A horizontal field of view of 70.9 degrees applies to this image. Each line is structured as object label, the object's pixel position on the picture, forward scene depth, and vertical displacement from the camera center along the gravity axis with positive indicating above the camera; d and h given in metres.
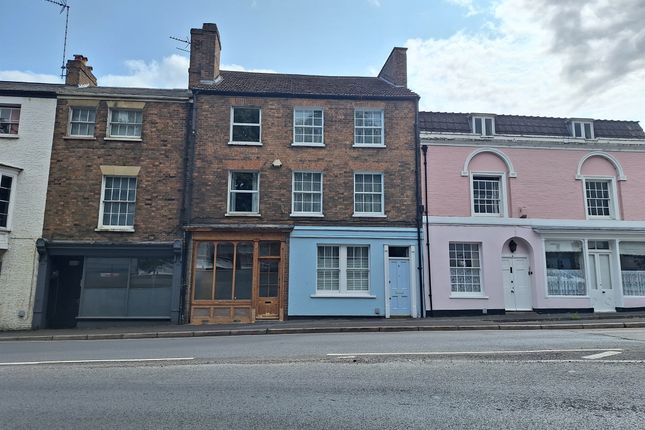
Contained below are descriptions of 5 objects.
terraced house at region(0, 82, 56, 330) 16.12 +3.50
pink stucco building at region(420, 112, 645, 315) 17.75 +2.92
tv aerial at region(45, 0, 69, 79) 20.25 +12.36
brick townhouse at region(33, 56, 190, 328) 16.53 +2.83
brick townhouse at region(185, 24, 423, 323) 16.98 +3.34
